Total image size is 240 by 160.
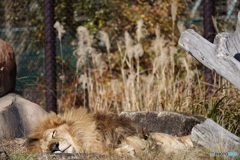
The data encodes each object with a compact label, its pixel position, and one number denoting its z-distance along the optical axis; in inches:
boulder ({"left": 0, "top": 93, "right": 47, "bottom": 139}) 667.4
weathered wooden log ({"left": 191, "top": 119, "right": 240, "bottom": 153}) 494.0
